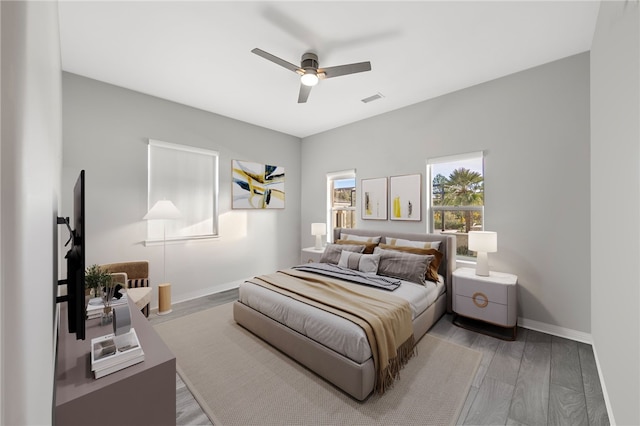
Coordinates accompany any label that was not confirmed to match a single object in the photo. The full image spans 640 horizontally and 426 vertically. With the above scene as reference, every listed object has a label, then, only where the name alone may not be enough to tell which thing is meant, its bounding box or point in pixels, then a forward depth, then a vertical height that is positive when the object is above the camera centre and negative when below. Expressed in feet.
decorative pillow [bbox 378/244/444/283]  10.34 -1.95
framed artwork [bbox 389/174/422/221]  12.73 +0.77
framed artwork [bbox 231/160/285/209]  14.85 +1.67
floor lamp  10.77 -0.17
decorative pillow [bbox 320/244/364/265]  12.32 -1.90
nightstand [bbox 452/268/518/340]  9.00 -3.33
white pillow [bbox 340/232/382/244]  12.92 -1.38
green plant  6.40 -1.68
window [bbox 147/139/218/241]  12.10 +1.30
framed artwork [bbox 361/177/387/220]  14.07 +0.75
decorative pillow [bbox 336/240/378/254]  12.44 -1.61
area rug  5.78 -4.51
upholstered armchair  9.20 -2.56
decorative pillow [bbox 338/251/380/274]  11.04 -2.18
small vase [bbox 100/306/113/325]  5.93 -2.38
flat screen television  3.76 -1.01
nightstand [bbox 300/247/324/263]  15.18 -2.58
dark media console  3.77 -2.75
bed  6.28 -3.38
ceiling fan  7.67 +4.53
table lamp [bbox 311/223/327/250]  15.85 -1.16
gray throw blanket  9.37 -2.54
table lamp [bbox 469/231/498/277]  9.64 -1.30
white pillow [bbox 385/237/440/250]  11.10 -1.42
